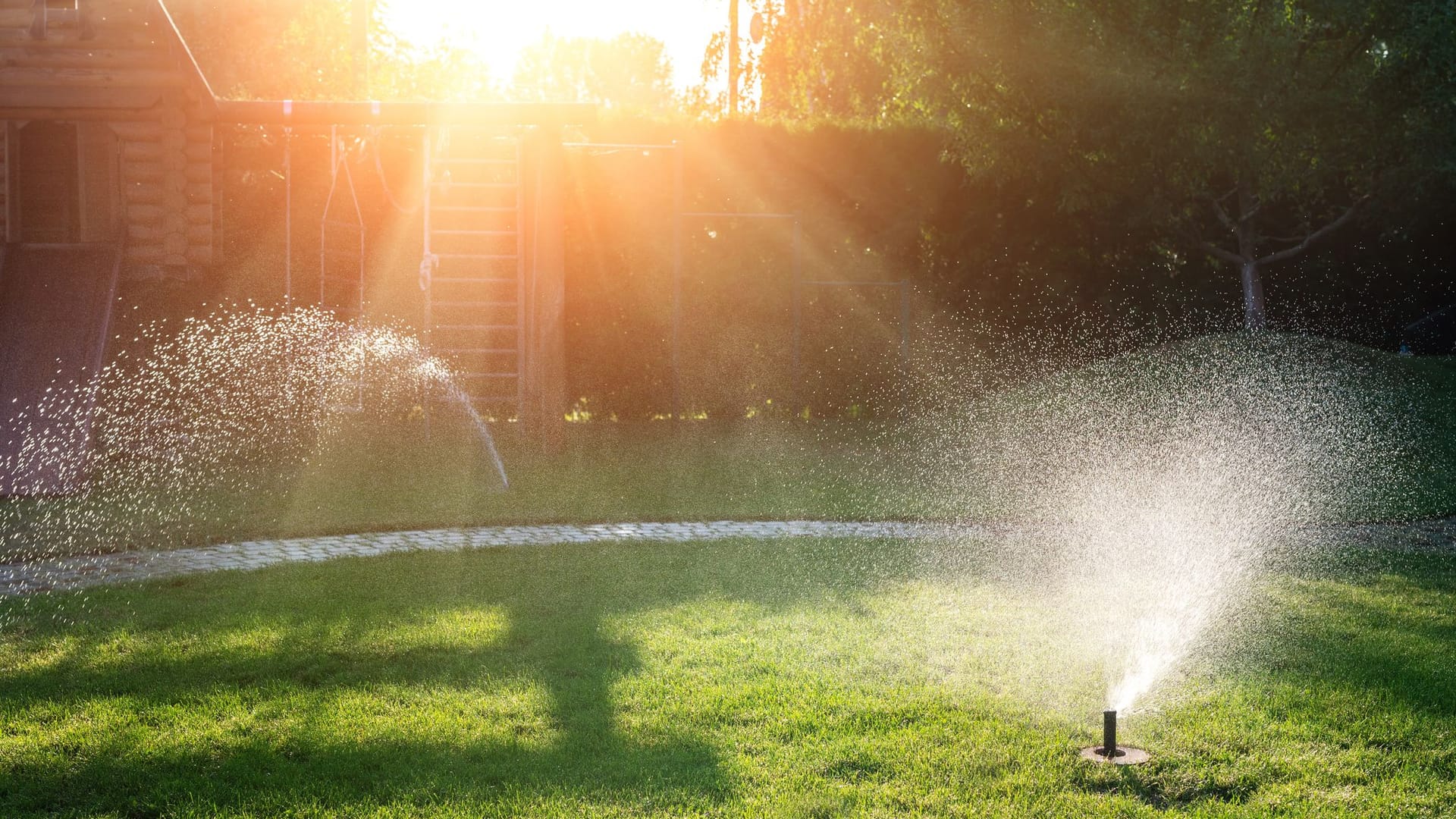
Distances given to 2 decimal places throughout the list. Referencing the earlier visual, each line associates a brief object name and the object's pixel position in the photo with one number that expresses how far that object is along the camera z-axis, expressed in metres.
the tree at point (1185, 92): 14.77
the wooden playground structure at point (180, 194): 11.93
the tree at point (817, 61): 17.94
